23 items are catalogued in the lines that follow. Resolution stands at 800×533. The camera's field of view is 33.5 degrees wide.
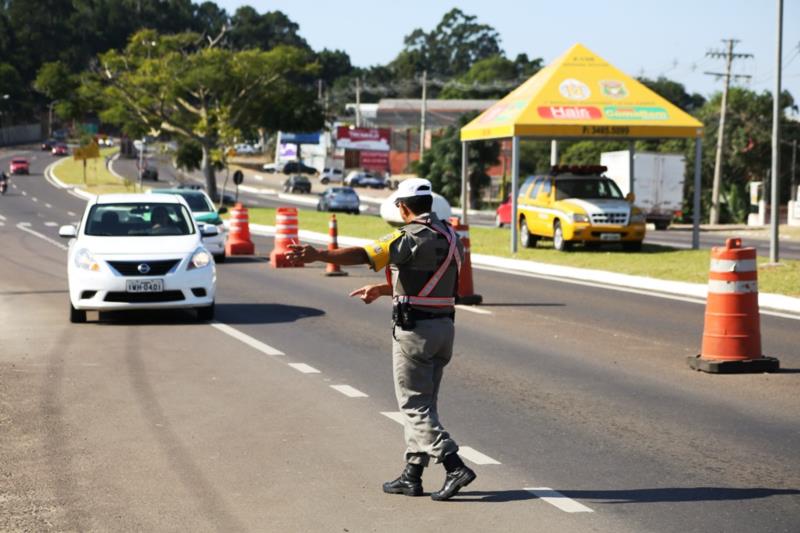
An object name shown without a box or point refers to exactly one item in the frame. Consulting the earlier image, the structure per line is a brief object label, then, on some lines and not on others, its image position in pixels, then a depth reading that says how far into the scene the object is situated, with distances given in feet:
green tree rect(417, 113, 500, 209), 293.64
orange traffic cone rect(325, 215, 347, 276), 76.33
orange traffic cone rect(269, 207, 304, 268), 87.56
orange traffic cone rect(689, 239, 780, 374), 39.83
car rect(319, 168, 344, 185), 399.65
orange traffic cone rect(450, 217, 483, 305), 61.70
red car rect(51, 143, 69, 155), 487.61
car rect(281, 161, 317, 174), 434.71
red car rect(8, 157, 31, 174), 371.76
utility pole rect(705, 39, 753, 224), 212.43
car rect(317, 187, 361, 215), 232.12
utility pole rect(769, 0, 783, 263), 84.84
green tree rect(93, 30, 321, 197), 244.01
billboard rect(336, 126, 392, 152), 407.44
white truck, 184.24
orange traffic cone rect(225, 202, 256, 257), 102.06
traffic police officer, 22.76
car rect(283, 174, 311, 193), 345.51
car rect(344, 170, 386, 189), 370.32
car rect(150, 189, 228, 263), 91.09
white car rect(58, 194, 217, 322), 51.19
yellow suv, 99.19
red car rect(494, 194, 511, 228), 165.17
